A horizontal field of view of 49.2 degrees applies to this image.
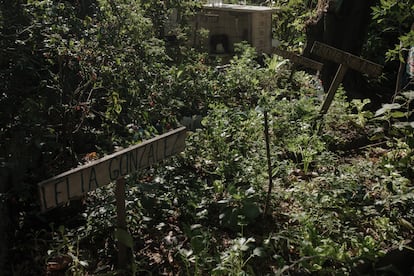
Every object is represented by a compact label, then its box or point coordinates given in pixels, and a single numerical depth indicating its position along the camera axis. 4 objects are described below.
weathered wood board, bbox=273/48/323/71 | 5.74
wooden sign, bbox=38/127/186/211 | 2.04
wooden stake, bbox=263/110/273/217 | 3.06
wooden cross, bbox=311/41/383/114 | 4.67
